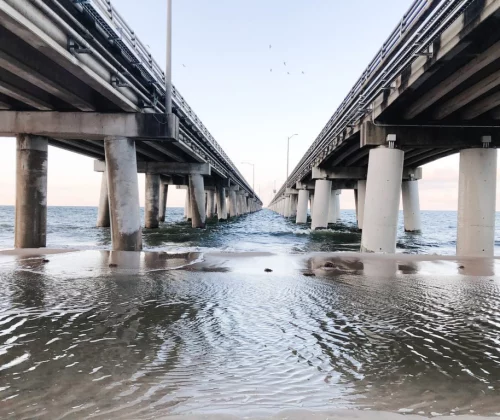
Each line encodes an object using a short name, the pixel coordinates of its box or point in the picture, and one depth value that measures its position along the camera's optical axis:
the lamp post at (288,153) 80.68
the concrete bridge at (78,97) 11.22
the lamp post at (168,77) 18.39
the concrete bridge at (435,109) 11.18
